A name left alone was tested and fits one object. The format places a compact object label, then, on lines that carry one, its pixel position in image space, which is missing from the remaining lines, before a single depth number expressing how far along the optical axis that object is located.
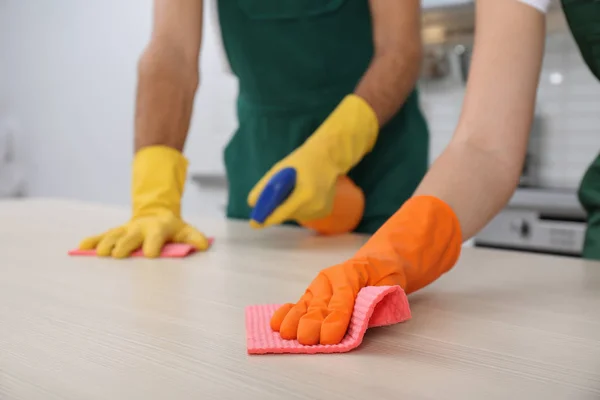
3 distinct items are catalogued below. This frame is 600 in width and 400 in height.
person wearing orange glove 0.71
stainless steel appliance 2.12
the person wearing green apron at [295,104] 1.15
